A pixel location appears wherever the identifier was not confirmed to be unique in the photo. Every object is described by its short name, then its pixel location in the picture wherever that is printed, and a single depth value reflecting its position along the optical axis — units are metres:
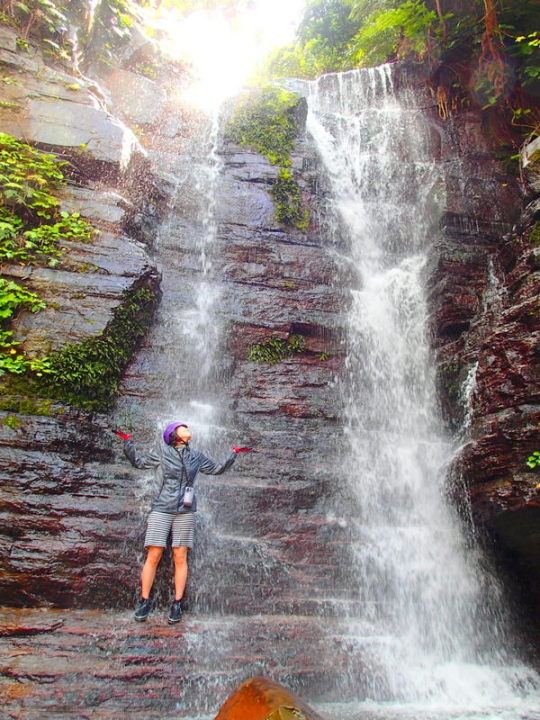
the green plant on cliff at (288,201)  10.35
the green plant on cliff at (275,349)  8.39
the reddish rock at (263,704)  3.02
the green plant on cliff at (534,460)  5.51
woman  4.87
